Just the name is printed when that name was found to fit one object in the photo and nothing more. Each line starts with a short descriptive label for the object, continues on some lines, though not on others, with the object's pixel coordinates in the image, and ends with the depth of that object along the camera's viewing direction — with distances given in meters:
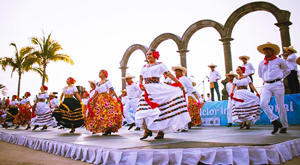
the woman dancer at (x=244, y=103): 7.83
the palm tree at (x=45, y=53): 20.61
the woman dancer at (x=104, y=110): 6.71
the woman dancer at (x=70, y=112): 7.82
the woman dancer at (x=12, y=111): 12.71
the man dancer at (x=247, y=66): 9.84
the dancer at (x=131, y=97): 10.06
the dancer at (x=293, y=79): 8.94
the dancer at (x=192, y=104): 8.50
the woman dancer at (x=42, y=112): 9.78
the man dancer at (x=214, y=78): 12.38
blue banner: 8.52
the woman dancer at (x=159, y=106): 4.68
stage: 2.85
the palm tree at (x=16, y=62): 24.28
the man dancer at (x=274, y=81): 5.41
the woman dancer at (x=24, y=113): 11.55
